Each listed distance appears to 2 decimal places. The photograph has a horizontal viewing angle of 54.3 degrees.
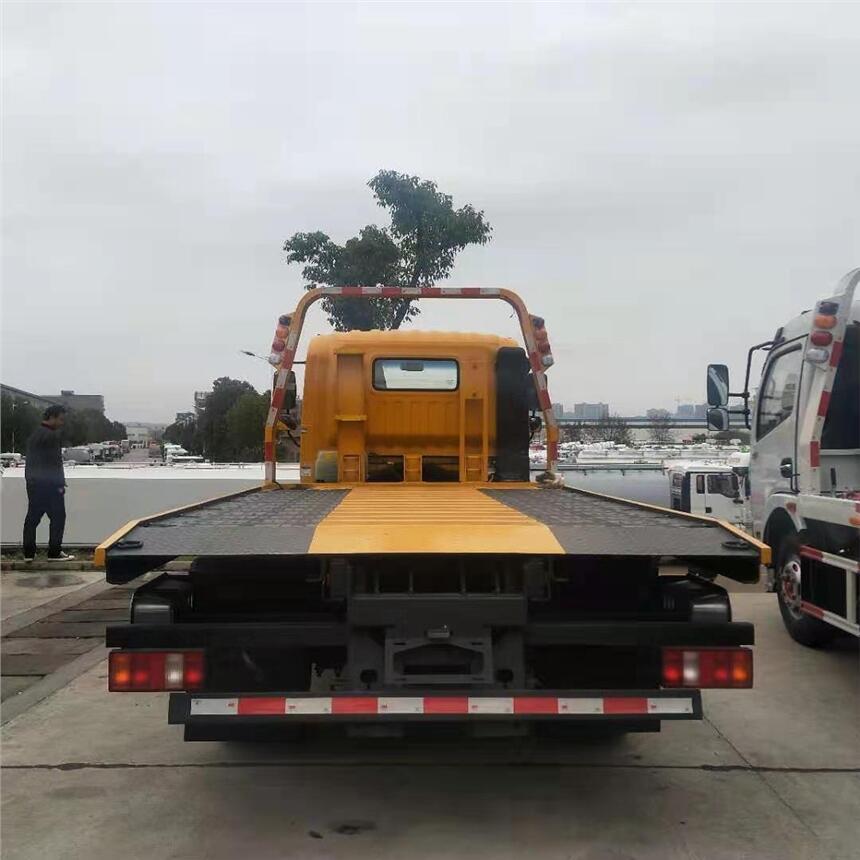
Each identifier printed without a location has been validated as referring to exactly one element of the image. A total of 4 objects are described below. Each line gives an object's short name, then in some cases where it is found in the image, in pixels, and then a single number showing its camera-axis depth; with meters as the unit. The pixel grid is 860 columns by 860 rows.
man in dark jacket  9.77
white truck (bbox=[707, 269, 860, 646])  5.27
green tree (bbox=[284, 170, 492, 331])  13.00
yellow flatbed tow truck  3.10
